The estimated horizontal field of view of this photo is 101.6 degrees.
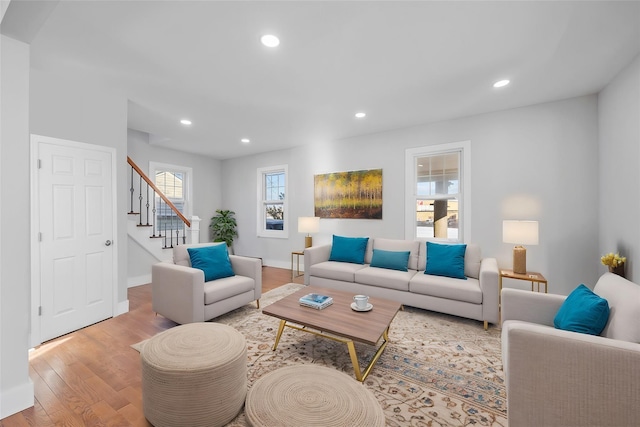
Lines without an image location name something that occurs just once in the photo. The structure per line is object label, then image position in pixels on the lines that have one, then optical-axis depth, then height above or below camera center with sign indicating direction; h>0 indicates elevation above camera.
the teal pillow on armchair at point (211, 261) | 3.09 -0.59
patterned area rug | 1.66 -1.26
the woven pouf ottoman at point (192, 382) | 1.45 -0.97
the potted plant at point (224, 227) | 6.21 -0.34
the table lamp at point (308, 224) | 4.94 -0.22
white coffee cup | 2.33 -0.81
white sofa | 2.81 -0.86
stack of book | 2.38 -0.83
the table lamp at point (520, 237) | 3.02 -0.29
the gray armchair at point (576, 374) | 1.23 -0.81
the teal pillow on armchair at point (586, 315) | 1.54 -0.62
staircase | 4.31 -0.19
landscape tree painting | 4.62 +0.34
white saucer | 2.32 -0.85
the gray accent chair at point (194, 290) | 2.66 -0.86
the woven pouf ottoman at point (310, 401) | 1.38 -1.09
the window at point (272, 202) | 5.88 +0.25
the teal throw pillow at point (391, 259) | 3.63 -0.67
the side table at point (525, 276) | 2.92 -0.74
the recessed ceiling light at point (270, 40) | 2.08 +1.40
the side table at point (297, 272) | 4.80 -1.18
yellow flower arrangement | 2.45 -0.46
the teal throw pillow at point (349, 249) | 4.09 -0.59
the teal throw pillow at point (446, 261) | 3.23 -0.61
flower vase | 2.53 -0.56
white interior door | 2.60 -0.24
